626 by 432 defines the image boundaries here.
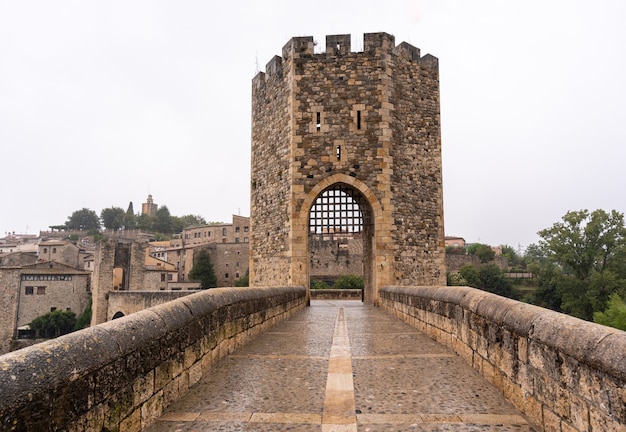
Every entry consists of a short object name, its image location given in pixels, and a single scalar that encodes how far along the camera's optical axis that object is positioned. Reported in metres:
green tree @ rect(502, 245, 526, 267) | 70.91
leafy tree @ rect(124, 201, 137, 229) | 99.75
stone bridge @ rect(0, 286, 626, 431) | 1.87
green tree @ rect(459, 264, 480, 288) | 44.38
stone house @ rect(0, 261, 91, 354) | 37.62
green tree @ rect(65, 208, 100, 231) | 100.81
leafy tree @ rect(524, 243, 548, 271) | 92.31
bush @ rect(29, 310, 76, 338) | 37.50
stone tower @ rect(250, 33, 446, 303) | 12.52
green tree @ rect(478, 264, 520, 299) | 43.62
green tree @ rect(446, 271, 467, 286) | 42.02
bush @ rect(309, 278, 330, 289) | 36.98
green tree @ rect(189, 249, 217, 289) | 51.47
